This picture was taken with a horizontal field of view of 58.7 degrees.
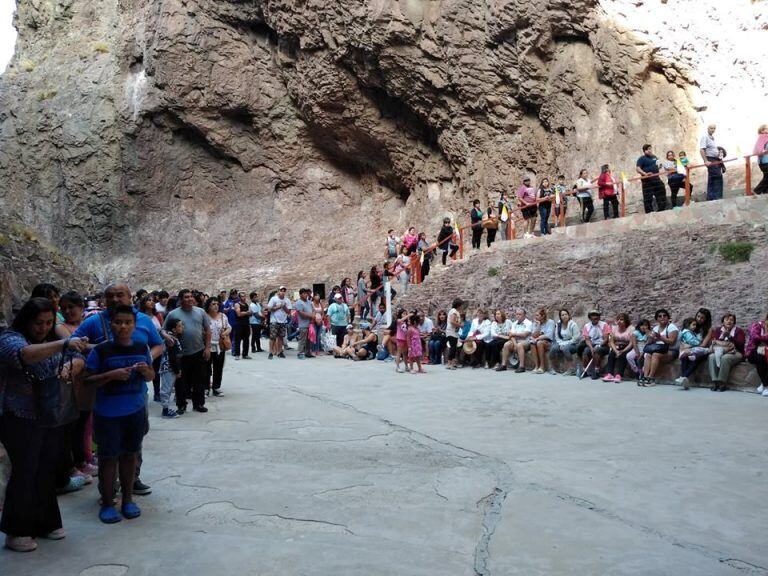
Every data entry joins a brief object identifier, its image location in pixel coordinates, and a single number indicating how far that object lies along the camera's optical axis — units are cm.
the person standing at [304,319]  1639
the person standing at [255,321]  1688
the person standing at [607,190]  1759
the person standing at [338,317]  1738
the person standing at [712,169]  1553
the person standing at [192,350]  844
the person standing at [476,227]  2095
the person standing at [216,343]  976
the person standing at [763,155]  1445
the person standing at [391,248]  2388
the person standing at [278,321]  1636
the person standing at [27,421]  407
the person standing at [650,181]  1672
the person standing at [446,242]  2111
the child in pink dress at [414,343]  1329
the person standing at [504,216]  2006
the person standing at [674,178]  1611
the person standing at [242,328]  1593
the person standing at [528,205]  1916
